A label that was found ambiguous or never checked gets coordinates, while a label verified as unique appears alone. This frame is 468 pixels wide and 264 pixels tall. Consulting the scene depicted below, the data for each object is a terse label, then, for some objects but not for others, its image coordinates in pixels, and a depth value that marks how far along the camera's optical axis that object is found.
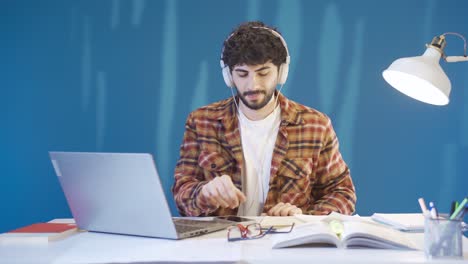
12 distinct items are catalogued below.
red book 2.86
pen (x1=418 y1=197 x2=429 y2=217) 2.63
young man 3.77
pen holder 2.58
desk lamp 3.01
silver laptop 2.74
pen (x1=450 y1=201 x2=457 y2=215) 2.63
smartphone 3.20
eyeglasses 2.85
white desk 2.57
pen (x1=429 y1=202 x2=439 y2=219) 2.61
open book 2.67
